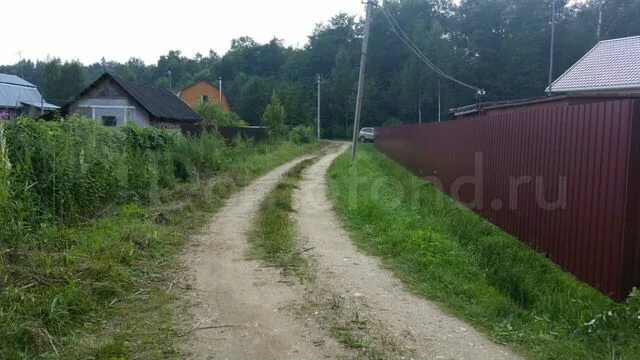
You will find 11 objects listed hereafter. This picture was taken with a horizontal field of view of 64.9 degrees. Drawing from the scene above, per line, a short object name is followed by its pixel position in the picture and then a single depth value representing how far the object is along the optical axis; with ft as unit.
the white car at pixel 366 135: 161.69
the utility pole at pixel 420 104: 192.14
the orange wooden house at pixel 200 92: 202.08
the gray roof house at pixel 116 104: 89.56
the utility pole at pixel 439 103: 183.38
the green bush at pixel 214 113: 116.67
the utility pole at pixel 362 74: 71.15
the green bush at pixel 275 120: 111.75
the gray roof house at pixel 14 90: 116.22
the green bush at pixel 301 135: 124.10
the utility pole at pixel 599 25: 171.32
